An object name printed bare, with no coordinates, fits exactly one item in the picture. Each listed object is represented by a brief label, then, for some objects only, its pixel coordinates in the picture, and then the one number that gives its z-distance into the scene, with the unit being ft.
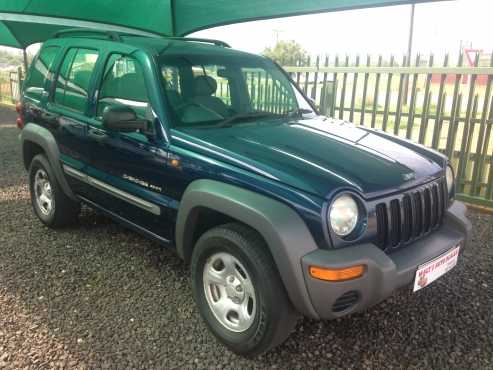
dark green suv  7.05
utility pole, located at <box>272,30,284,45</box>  204.95
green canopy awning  21.70
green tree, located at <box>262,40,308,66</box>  192.60
